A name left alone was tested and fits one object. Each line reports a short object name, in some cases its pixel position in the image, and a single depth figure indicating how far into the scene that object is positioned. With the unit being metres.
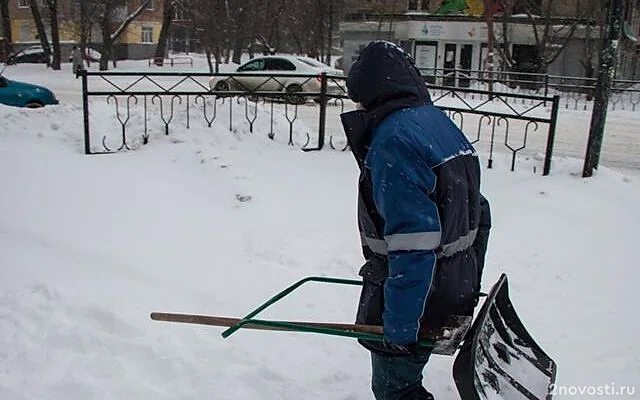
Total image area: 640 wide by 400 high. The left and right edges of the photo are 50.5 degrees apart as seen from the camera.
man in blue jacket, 2.19
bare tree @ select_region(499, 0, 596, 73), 24.78
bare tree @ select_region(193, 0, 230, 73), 30.78
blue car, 12.71
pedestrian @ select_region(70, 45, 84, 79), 27.43
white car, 17.34
